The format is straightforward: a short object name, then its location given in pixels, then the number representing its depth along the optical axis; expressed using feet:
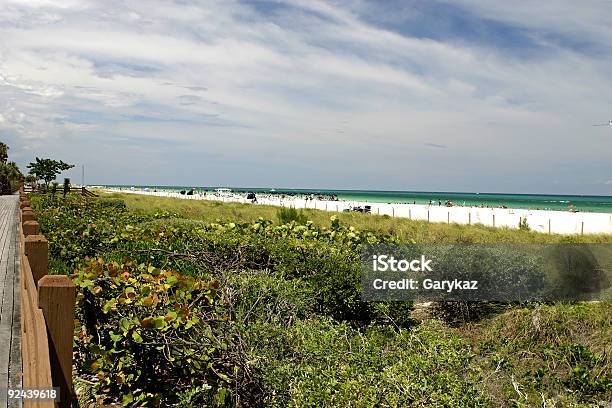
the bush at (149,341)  14.40
